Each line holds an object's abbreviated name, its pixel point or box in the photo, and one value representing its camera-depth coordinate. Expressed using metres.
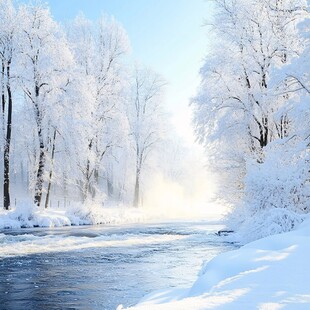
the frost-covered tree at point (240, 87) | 19.02
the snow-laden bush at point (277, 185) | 13.70
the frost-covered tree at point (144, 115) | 40.03
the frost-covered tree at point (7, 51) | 25.22
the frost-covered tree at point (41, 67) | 25.70
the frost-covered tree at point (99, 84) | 28.80
